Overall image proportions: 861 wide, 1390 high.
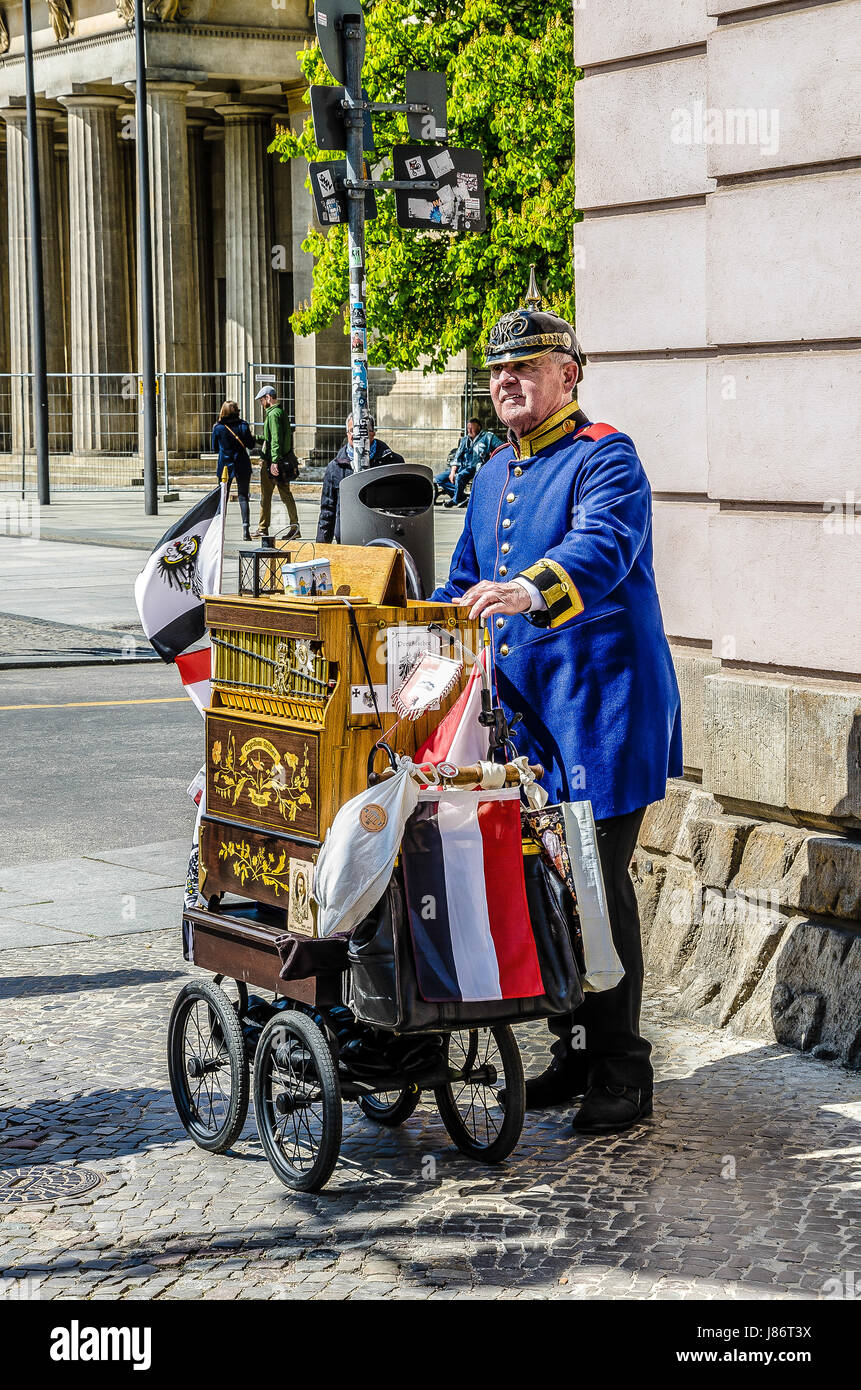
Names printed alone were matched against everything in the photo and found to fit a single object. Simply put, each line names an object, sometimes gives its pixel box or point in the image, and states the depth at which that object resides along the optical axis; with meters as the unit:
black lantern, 4.89
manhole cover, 4.54
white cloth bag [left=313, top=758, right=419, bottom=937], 4.16
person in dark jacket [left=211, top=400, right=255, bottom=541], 23.88
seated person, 26.46
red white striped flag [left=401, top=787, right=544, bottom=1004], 4.23
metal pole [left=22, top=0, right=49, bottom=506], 30.91
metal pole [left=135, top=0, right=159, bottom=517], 29.56
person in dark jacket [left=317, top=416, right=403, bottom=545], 13.51
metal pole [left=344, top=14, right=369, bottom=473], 10.21
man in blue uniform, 4.78
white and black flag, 5.19
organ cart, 4.39
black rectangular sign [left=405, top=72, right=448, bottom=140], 10.90
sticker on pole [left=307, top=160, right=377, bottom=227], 10.56
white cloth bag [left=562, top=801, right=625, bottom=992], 4.48
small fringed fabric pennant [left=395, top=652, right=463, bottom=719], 4.24
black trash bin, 7.05
